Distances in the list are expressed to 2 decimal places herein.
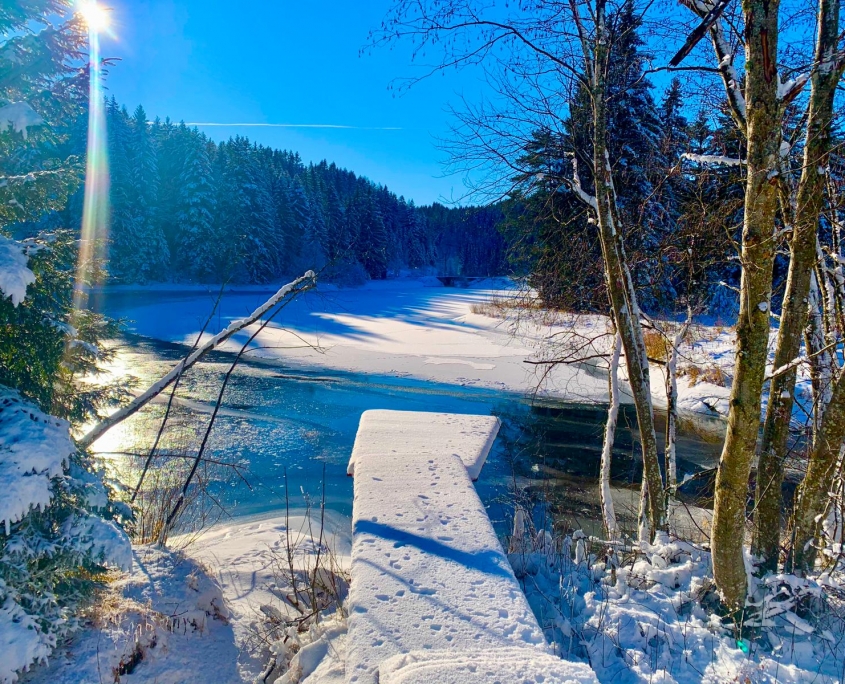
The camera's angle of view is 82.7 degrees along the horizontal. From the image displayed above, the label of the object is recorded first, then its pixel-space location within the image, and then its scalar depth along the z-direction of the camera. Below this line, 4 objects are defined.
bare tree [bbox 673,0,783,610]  2.29
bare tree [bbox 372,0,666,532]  3.55
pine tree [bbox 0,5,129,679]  2.38
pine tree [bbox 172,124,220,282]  35.56
